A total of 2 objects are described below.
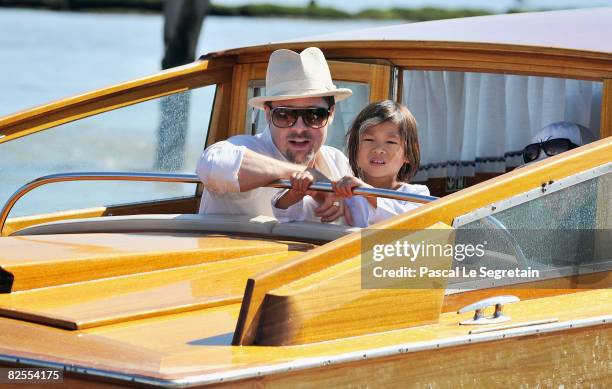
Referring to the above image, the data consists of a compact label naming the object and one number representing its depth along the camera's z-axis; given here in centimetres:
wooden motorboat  697
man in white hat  962
